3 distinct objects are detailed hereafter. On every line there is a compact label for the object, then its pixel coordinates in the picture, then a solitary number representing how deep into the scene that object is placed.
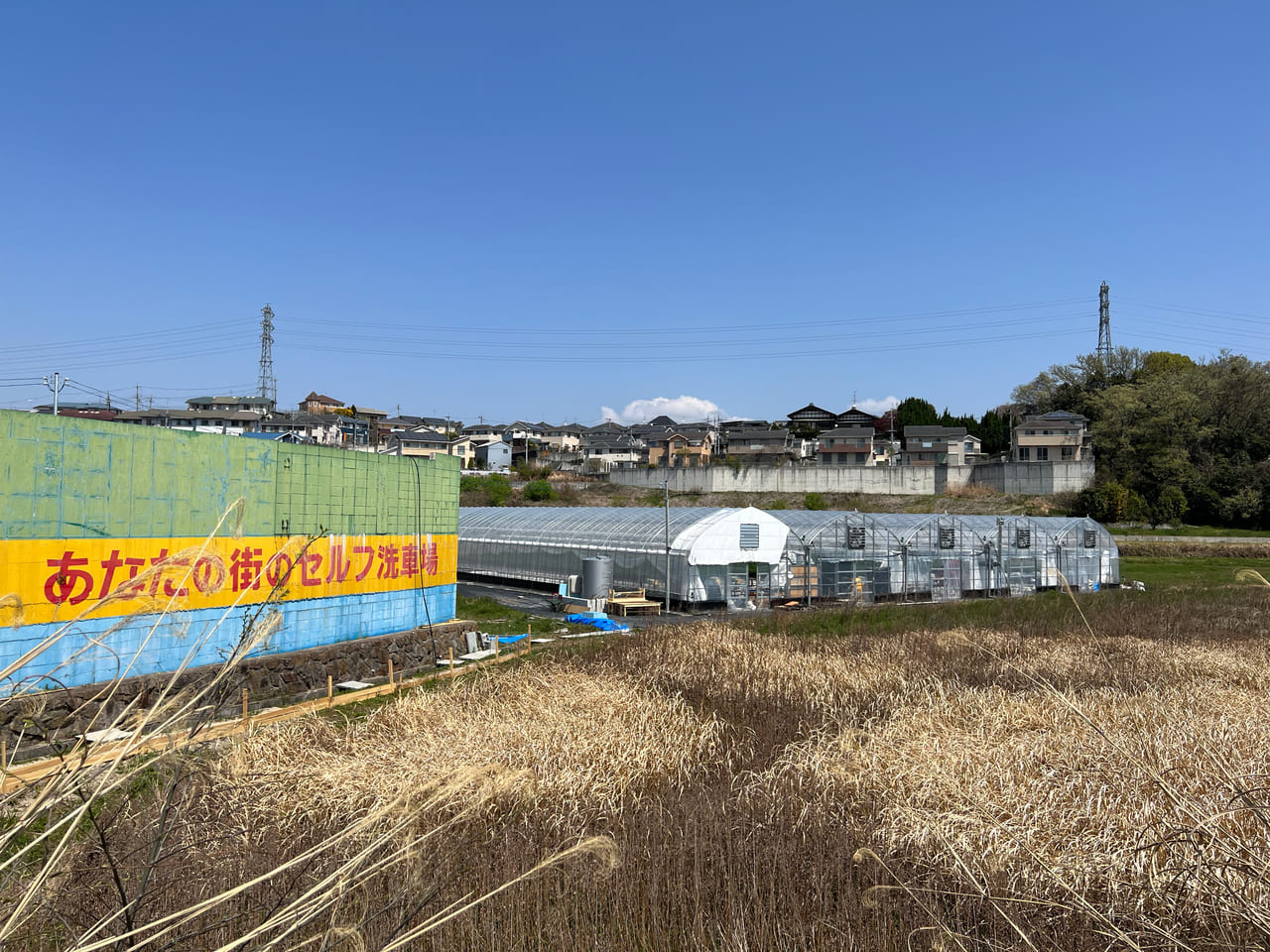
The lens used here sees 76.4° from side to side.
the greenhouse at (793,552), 30.39
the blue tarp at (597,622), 25.19
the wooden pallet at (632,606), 28.23
